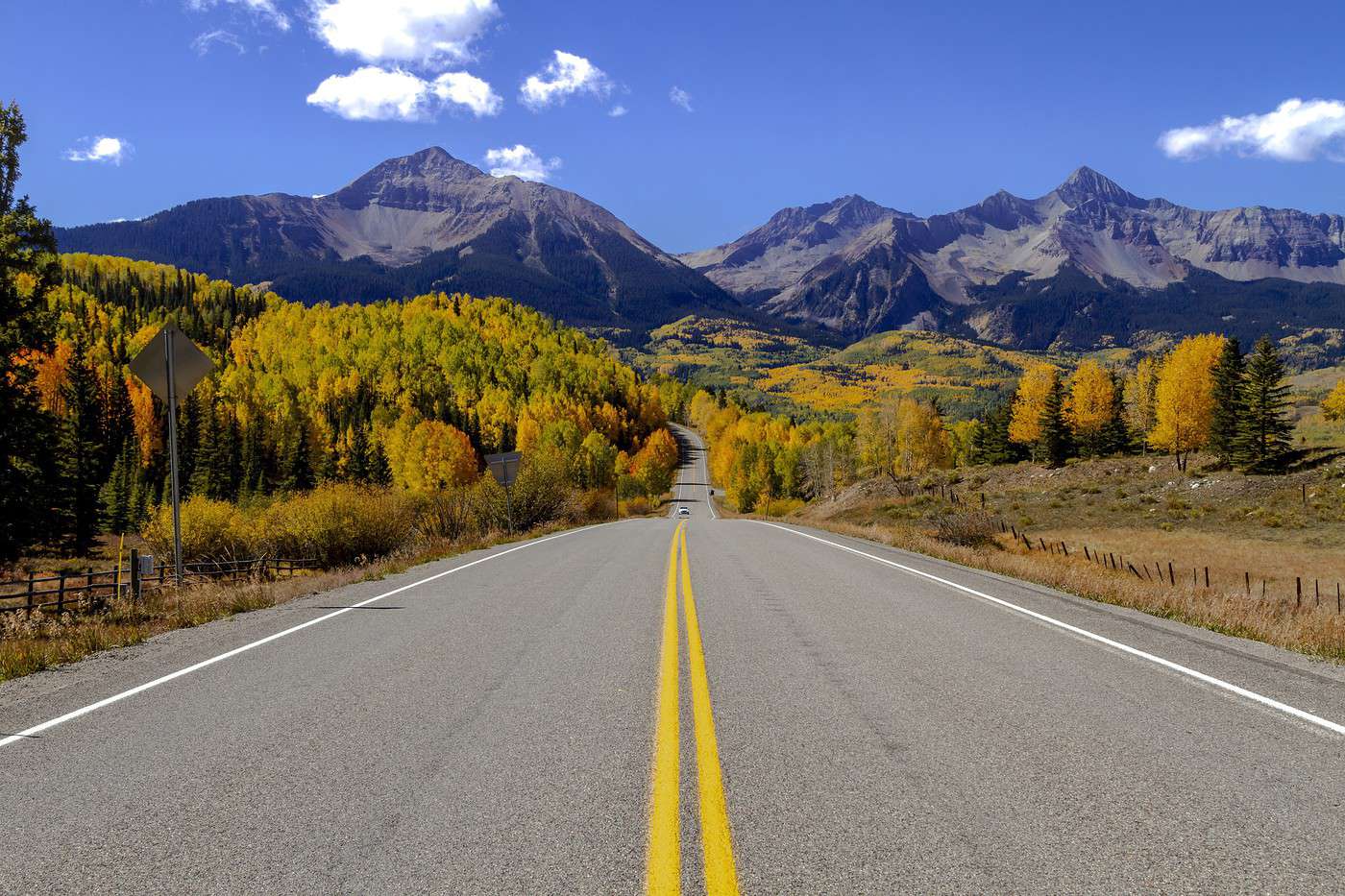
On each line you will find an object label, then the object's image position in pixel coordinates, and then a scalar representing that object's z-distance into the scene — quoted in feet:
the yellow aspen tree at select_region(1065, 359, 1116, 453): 269.15
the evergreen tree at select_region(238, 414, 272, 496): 315.37
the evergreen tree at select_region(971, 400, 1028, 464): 308.60
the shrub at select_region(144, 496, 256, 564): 89.40
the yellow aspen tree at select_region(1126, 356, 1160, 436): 275.71
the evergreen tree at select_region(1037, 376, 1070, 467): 244.83
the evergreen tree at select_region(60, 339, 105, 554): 164.25
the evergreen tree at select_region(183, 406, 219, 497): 292.40
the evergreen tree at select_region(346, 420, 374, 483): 301.22
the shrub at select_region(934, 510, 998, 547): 81.10
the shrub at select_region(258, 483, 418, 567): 84.38
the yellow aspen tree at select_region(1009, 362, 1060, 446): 297.53
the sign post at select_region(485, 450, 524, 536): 101.24
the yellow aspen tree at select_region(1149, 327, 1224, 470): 223.51
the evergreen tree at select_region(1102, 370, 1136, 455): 262.67
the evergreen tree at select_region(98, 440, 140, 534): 265.13
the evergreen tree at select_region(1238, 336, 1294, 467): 175.11
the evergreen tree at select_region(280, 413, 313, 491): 328.90
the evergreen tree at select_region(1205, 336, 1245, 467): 184.14
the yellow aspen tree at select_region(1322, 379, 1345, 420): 396.16
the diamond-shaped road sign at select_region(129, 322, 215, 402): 38.47
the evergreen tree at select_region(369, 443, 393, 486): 303.89
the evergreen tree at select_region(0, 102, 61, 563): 70.08
